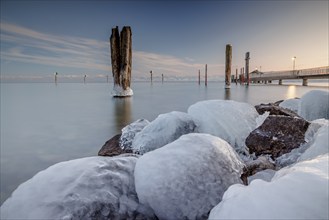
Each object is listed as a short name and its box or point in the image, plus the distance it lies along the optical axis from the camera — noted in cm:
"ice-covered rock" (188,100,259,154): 304
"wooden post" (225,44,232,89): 1862
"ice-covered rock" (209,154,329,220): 96
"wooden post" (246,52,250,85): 2533
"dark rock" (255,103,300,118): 357
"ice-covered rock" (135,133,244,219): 144
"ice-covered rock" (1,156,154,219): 133
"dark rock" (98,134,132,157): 312
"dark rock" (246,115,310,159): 270
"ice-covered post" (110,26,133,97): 1286
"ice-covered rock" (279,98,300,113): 535
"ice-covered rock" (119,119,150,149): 327
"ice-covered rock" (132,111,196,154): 294
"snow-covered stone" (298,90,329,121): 391
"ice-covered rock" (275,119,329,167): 253
